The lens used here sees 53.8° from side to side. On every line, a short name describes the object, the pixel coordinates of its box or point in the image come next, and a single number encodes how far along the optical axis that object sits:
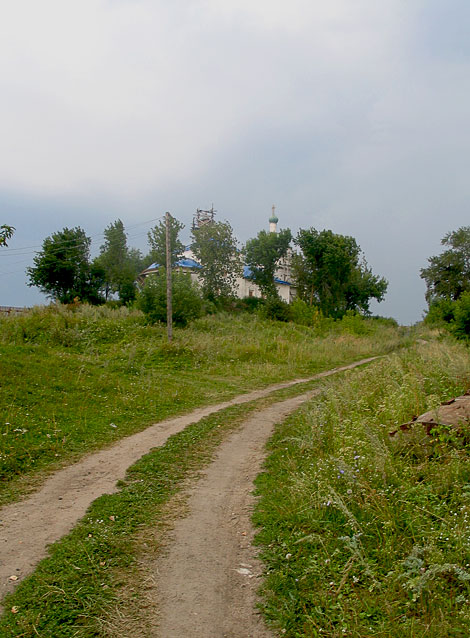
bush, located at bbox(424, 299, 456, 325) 43.56
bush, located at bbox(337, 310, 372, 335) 39.12
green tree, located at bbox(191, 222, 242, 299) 50.53
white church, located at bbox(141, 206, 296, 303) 54.59
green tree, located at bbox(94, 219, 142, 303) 52.44
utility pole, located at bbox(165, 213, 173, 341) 22.58
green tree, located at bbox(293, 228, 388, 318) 55.50
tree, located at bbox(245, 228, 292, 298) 57.50
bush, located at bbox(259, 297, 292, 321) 45.06
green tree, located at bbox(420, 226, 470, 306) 54.34
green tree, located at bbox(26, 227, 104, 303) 45.75
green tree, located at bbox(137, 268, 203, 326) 28.77
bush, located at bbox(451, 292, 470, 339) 27.39
